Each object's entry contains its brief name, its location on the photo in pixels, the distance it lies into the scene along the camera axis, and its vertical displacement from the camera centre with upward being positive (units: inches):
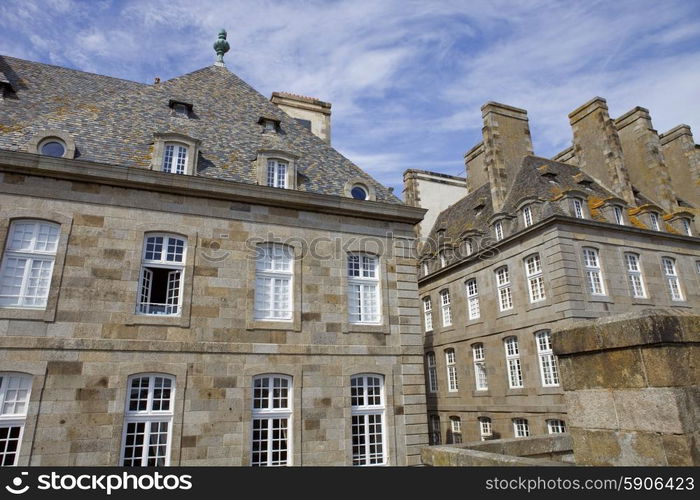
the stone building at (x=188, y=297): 423.2 +102.9
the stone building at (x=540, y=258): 764.0 +231.9
